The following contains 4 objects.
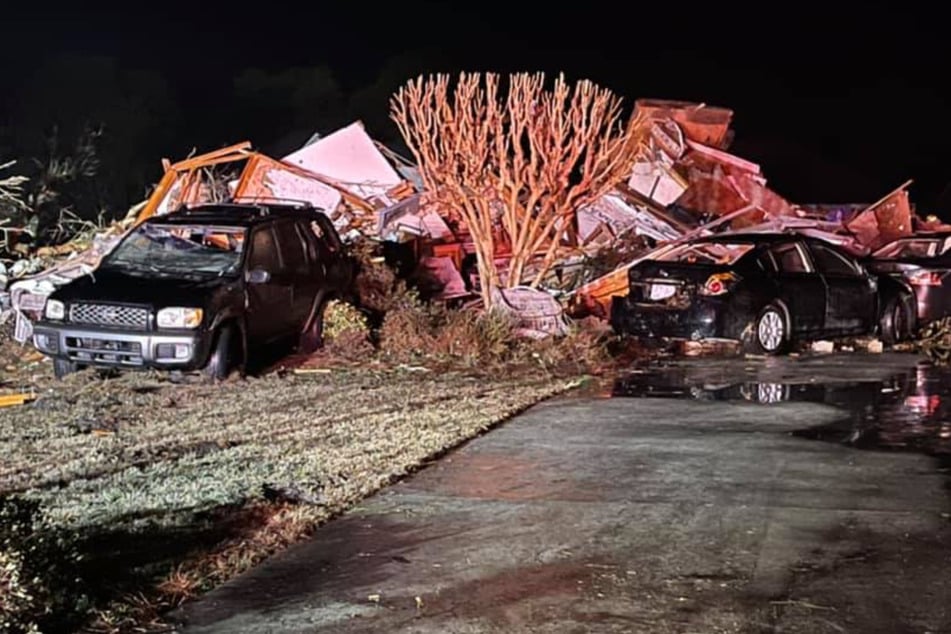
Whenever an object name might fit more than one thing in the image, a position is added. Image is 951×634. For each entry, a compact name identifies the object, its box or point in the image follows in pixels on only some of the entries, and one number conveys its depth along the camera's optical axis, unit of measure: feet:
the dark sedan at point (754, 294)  46.34
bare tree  51.93
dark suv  37.63
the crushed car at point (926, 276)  55.47
